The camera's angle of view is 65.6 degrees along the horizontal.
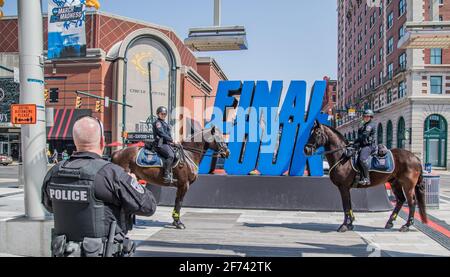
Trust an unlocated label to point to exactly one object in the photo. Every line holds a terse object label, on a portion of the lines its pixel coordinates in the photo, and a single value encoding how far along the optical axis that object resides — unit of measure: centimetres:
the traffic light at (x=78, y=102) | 2845
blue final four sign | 1193
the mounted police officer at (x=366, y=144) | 901
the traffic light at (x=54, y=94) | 2547
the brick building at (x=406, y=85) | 3903
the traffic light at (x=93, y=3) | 745
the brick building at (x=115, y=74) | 4031
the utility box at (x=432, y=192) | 1226
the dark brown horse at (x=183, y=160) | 939
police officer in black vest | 305
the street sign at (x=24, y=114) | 639
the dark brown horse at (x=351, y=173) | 899
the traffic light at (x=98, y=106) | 3147
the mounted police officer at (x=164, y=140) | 912
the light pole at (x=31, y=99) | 649
